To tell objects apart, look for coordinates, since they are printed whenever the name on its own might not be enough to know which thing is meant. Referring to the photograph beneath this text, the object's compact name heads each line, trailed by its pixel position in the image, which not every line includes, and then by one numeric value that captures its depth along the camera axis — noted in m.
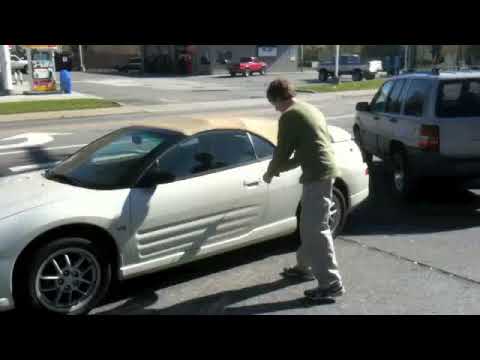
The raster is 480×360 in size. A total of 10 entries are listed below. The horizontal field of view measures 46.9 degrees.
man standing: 4.23
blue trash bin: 27.96
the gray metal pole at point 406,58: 41.96
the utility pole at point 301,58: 53.41
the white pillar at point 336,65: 33.81
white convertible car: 3.89
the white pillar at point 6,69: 25.93
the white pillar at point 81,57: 64.59
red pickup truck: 46.97
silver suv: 6.68
